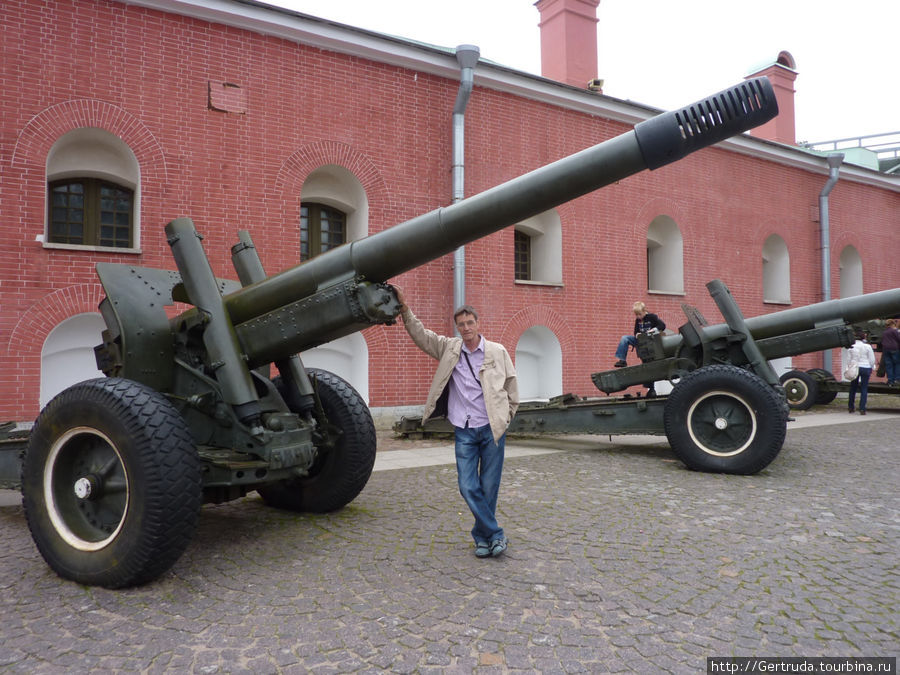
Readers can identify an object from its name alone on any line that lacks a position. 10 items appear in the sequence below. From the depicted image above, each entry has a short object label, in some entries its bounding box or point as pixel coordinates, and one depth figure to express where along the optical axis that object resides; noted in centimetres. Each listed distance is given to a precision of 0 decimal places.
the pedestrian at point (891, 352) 1230
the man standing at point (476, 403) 353
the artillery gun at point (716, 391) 570
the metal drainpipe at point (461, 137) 1023
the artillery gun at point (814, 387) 1199
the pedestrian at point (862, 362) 1139
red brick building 782
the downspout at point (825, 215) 1553
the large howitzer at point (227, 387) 303
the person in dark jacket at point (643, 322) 950
